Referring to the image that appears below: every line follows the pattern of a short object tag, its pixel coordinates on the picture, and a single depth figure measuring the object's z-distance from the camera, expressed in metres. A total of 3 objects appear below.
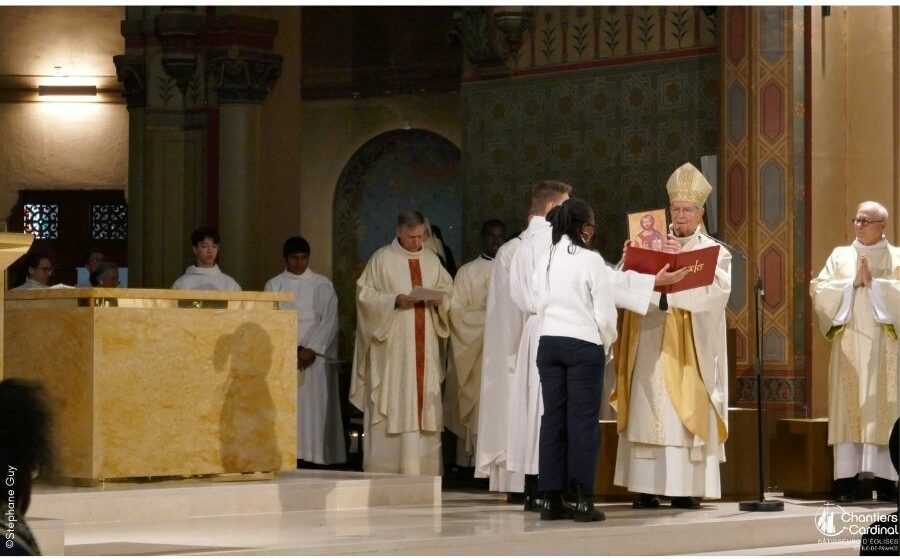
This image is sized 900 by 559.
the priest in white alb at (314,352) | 13.07
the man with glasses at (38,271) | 13.07
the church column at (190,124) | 15.21
